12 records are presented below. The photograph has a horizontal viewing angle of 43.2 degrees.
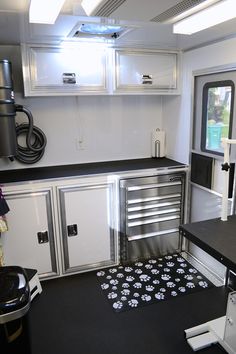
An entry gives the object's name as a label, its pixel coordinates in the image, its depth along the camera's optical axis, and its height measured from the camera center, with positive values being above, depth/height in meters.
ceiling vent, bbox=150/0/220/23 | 1.41 +0.48
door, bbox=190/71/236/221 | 2.43 -0.23
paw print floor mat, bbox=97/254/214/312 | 2.45 -1.51
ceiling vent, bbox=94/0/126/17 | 1.38 +0.48
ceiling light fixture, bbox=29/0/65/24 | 1.58 +0.55
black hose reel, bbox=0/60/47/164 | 2.32 -0.18
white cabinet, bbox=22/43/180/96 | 2.52 +0.34
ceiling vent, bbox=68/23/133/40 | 2.12 +0.58
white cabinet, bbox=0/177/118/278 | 2.52 -1.01
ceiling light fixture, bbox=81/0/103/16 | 1.42 +0.50
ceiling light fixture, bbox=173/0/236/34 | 1.63 +0.53
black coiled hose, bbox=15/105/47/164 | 2.83 -0.33
